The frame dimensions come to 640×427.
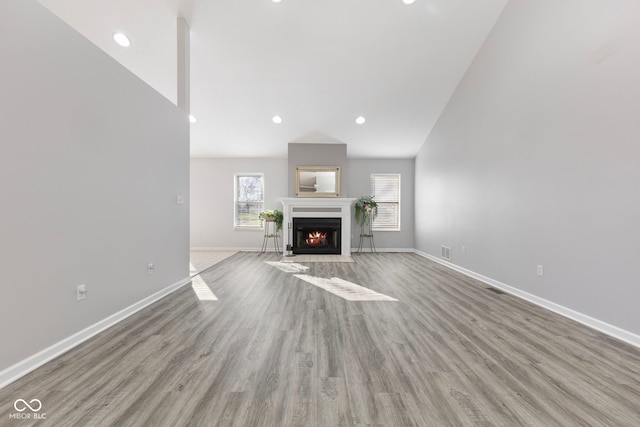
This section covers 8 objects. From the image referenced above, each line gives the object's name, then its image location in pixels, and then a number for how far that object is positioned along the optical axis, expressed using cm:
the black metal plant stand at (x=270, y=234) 763
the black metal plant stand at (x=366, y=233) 760
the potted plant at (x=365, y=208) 741
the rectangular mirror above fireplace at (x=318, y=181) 704
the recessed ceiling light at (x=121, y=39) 412
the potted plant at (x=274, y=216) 739
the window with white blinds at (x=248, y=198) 793
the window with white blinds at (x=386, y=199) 772
